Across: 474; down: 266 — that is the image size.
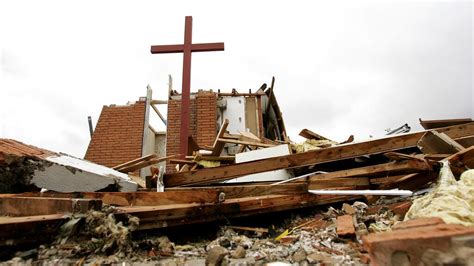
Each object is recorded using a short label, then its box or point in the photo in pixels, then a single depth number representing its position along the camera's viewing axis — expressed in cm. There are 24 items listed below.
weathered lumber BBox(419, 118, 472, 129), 472
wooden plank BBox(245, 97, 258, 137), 914
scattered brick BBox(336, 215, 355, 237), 227
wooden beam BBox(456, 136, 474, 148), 386
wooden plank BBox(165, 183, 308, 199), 319
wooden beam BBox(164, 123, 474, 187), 391
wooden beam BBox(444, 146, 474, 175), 307
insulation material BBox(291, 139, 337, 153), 499
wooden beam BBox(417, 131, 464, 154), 361
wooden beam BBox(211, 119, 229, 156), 526
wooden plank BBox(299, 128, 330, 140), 611
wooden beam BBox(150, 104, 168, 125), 992
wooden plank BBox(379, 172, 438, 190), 320
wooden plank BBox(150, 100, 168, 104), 991
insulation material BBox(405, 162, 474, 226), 158
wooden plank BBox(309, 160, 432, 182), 323
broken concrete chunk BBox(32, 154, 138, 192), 327
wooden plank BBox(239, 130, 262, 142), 621
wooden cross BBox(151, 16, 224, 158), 724
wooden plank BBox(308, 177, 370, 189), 346
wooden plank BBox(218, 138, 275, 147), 556
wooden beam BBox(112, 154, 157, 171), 507
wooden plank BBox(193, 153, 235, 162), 499
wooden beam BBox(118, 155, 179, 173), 511
